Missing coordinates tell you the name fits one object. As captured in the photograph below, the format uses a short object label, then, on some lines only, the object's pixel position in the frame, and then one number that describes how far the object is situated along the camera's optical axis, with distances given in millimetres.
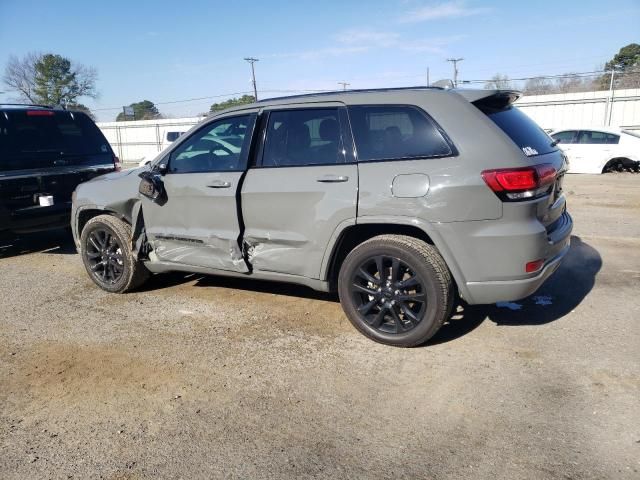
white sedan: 14578
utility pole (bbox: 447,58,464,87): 50616
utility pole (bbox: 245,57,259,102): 53188
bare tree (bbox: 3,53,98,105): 56469
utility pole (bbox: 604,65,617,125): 23261
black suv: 6340
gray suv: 3338
